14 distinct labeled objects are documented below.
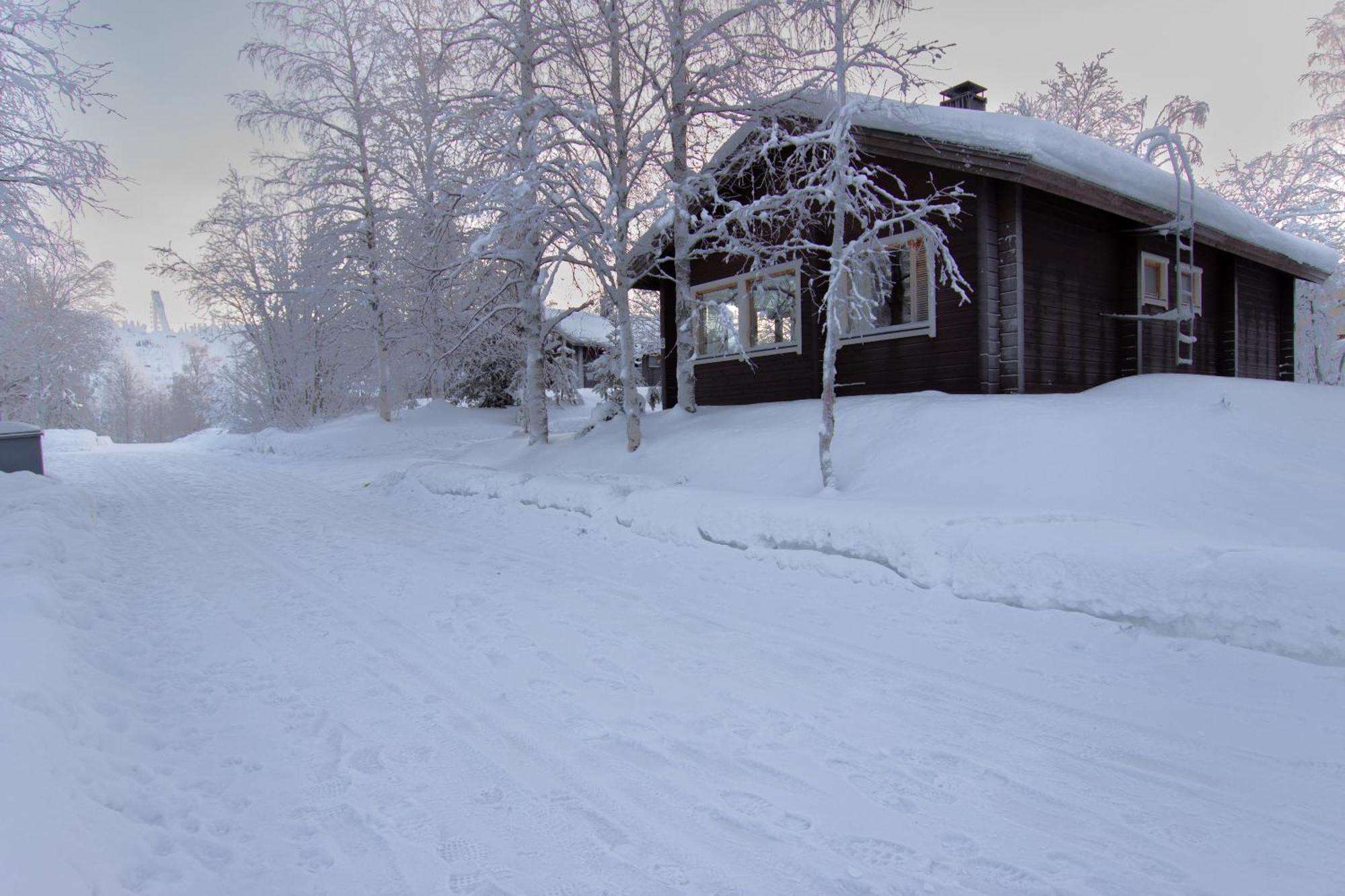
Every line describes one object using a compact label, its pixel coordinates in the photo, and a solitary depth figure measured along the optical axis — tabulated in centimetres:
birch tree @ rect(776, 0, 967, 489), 731
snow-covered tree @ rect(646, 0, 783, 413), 1020
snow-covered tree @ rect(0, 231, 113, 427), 2992
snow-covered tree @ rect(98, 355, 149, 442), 6056
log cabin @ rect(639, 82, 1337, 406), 958
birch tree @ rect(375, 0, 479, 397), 1156
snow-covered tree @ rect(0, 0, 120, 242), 927
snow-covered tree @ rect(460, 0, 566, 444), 977
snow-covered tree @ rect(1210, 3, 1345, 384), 1889
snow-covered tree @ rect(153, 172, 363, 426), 2231
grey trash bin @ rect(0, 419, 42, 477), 1128
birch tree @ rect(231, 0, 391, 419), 1767
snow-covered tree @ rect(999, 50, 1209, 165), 2286
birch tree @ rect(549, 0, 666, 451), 1014
